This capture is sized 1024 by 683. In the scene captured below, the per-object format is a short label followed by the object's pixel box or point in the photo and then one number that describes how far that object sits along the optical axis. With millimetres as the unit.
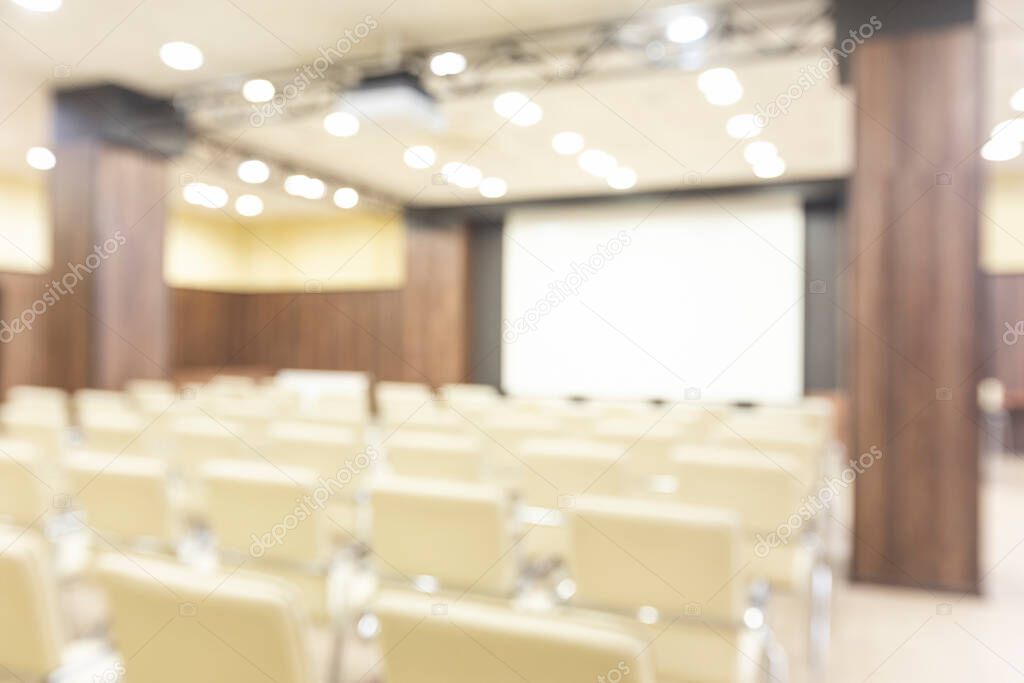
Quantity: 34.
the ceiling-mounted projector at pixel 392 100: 6969
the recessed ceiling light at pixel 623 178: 11555
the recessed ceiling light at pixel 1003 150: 9594
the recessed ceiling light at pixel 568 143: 9648
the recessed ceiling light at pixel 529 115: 8148
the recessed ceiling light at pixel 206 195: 12828
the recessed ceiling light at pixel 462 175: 11477
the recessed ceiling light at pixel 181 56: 6934
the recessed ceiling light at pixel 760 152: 9945
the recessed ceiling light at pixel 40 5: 5685
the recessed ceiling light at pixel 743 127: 8781
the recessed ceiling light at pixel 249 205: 13645
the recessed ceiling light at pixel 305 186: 11789
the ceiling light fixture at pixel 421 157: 10430
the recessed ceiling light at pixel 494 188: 12495
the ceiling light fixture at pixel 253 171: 10594
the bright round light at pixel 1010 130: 8850
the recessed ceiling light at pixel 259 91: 7586
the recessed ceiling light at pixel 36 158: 11016
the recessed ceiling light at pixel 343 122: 7240
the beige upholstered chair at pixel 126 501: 3039
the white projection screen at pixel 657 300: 12531
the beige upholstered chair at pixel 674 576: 2348
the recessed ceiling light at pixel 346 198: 12922
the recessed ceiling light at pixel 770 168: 10789
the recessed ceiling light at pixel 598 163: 10539
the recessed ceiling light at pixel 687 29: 6137
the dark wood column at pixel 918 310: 4570
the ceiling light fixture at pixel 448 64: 6922
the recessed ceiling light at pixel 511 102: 7586
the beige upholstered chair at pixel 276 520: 2863
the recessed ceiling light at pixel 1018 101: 7825
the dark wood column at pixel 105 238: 8289
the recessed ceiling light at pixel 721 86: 7039
